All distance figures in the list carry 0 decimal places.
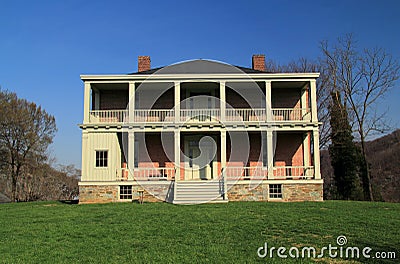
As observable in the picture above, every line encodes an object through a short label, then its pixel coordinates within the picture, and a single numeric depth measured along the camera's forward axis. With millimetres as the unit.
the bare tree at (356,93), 24391
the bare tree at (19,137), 29906
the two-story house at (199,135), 18375
